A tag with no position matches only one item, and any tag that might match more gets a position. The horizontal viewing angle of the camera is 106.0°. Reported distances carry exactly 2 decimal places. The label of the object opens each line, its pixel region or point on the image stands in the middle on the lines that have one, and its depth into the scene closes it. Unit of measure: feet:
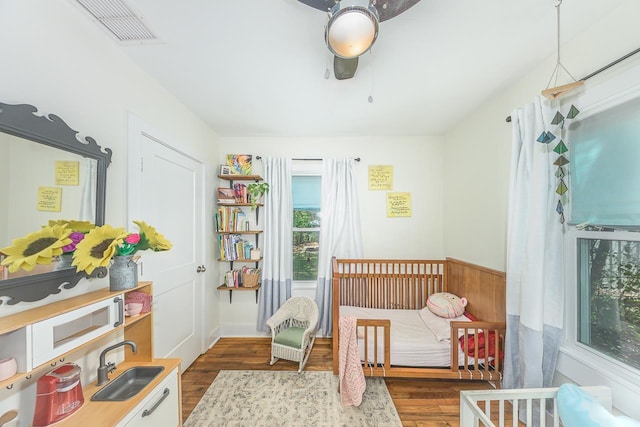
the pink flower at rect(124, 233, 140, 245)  4.13
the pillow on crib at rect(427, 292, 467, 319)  7.45
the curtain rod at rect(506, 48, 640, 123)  3.56
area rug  5.49
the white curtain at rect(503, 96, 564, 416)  4.69
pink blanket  5.85
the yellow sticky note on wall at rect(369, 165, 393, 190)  9.72
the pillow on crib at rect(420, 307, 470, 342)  6.55
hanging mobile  4.15
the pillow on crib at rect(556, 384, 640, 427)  3.15
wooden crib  6.05
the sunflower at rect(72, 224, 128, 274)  3.47
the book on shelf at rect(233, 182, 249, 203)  9.28
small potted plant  9.10
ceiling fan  3.15
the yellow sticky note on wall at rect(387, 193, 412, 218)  9.72
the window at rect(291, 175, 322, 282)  9.92
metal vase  4.21
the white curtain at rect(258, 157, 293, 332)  9.27
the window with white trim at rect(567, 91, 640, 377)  3.85
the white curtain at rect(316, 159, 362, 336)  9.45
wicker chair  7.43
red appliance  3.12
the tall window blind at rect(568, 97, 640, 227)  3.77
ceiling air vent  3.83
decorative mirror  3.05
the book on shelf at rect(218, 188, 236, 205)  9.20
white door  5.64
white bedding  6.35
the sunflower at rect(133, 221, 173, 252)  4.36
